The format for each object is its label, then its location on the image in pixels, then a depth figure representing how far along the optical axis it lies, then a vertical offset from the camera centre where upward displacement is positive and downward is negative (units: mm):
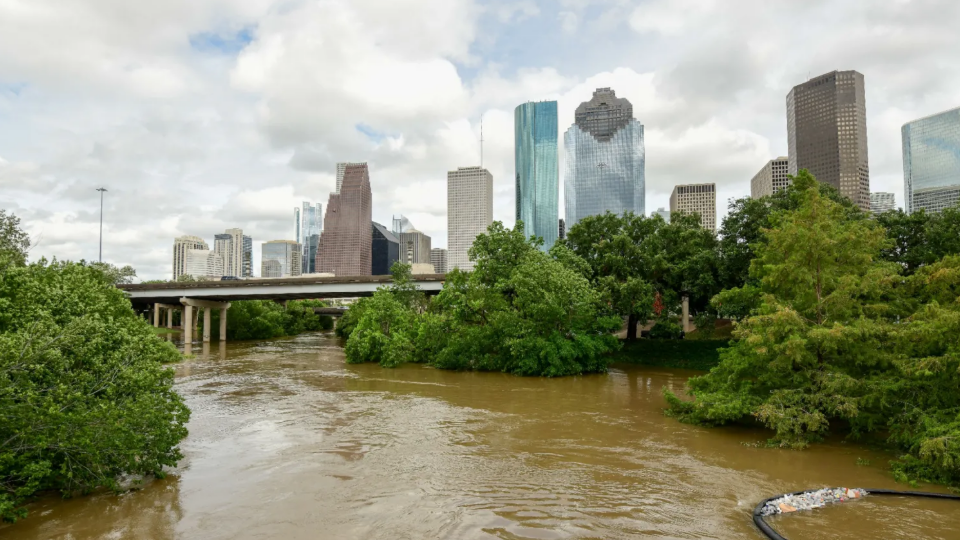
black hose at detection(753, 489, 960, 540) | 8312 -3673
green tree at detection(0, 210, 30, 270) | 27916 +3314
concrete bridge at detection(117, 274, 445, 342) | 55000 +749
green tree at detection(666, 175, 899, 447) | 13188 -981
